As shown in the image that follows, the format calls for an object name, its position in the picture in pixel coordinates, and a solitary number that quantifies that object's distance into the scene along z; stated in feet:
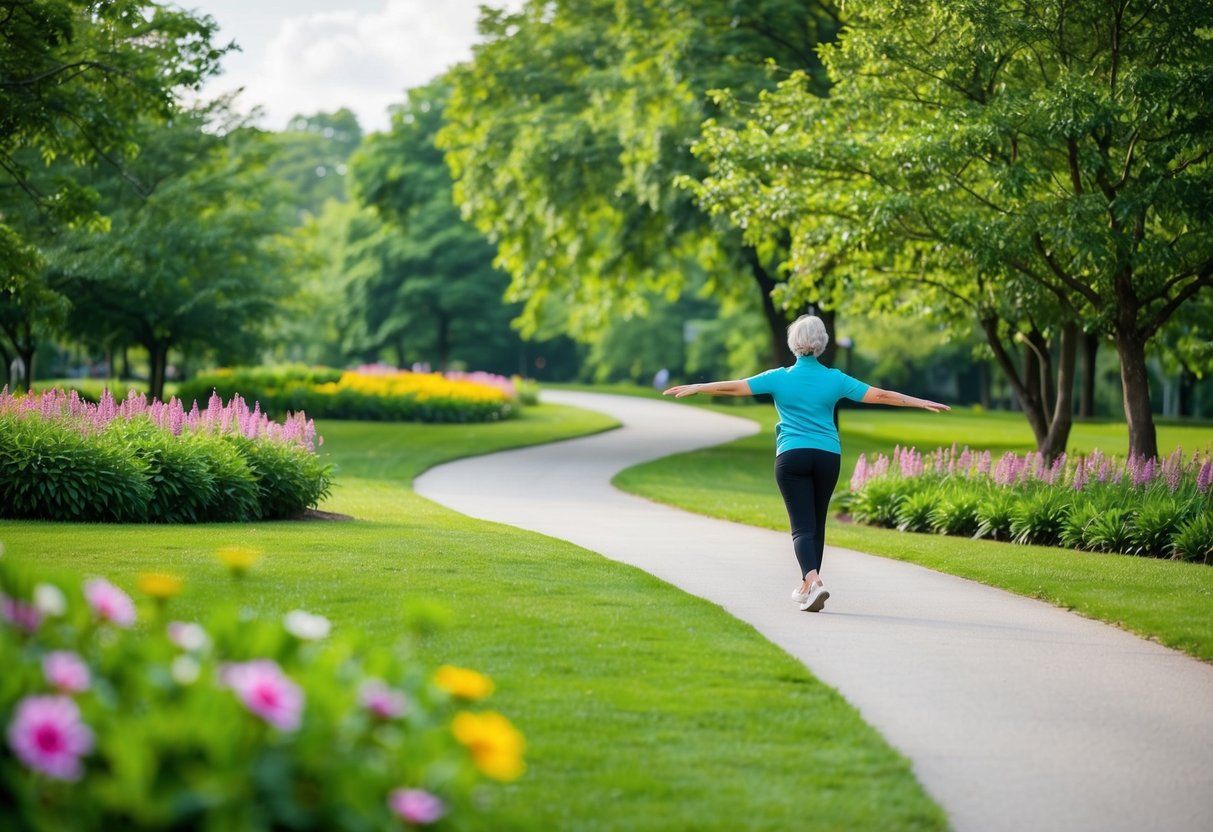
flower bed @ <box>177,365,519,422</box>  113.50
